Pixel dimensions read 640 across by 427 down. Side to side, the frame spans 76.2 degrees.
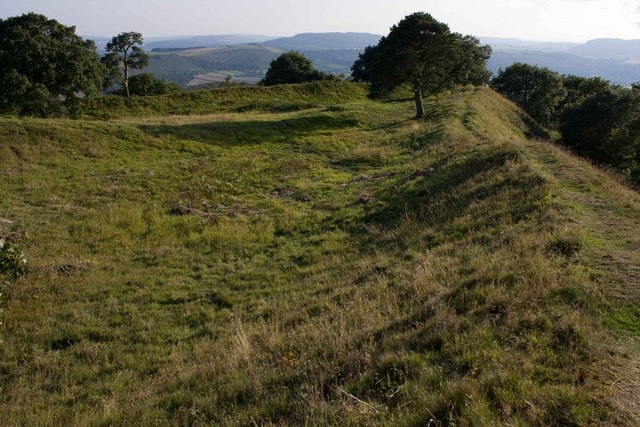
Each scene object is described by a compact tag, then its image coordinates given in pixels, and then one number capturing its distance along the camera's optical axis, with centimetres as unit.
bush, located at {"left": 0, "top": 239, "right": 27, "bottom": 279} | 972
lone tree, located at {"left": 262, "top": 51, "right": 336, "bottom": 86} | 7725
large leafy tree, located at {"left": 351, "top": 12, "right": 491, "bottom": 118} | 3588
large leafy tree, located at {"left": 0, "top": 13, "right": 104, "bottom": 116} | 3200
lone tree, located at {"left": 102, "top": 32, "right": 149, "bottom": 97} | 5252
